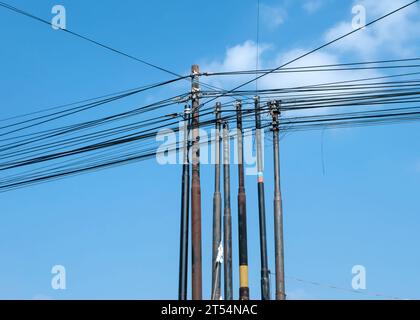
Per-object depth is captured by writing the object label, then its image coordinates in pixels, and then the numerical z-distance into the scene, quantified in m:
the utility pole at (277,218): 24.39
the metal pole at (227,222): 25.66
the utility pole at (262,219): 25.22
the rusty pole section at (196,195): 21.58
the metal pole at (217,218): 24.58
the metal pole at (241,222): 24.38
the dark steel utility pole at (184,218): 21.14
